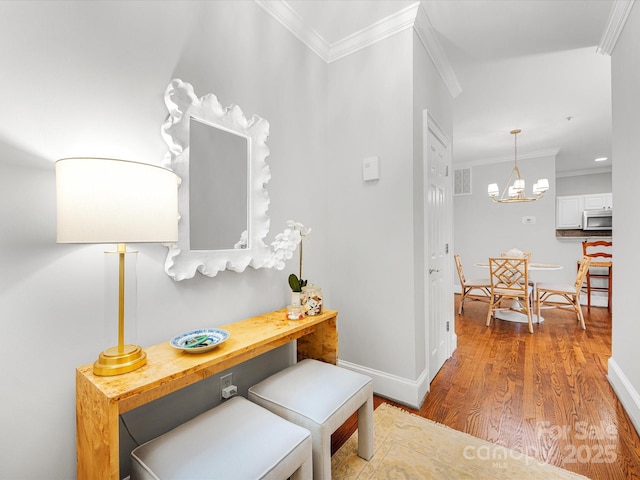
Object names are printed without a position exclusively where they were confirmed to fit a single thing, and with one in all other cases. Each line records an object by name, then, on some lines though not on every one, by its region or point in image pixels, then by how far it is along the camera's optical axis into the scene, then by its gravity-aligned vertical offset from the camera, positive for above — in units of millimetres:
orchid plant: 1796 -25
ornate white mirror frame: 1407 +361
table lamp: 913 +119
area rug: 1469 -1142
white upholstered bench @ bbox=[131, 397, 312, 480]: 958 -723
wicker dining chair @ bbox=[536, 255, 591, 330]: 3745 -661
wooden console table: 924 -495
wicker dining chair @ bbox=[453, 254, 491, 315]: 4277 -649
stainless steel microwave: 5551 +370
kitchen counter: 5203 +102
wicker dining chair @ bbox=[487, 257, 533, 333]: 3771 -565
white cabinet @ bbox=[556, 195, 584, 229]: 6641 +635
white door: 2314 -51
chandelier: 4355 +755
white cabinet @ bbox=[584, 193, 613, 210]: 6375 +809
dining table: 4051 -1082
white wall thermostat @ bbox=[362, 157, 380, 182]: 2188 +530
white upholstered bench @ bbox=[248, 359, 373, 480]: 1261 -725
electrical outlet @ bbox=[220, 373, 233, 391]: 1654 -778
